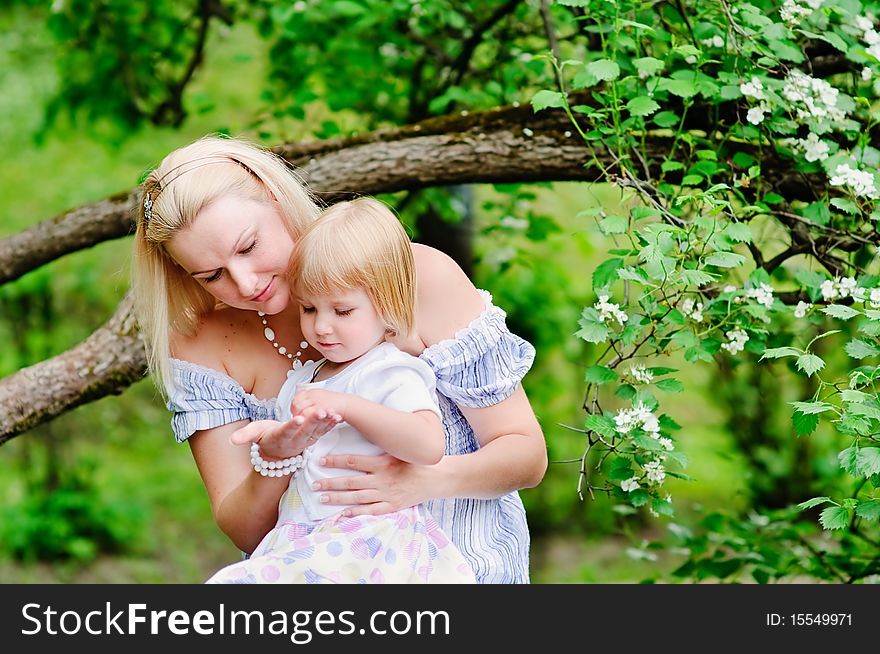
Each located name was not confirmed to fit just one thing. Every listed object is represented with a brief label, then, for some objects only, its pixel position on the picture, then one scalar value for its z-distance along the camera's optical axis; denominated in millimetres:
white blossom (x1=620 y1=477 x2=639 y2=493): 4484
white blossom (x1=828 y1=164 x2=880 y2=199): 4469
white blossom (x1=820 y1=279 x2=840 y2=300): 4484
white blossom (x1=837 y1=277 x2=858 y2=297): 4461
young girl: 3676
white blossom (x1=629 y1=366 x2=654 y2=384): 4398
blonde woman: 3908
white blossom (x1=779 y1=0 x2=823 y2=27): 4531
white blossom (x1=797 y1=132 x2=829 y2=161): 4738
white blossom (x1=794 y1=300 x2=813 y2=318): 4594
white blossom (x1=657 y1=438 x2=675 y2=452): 4355
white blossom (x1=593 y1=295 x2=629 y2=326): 4297
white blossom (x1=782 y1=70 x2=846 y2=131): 4535
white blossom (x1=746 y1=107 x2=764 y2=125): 4586
